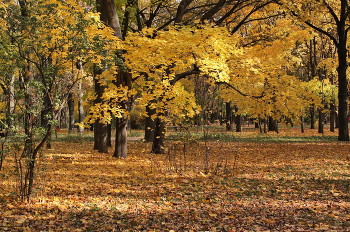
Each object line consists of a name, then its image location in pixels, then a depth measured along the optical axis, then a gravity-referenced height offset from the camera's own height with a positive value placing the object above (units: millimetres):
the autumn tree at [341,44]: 17766 +4437
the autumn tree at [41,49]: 6117 +1546
